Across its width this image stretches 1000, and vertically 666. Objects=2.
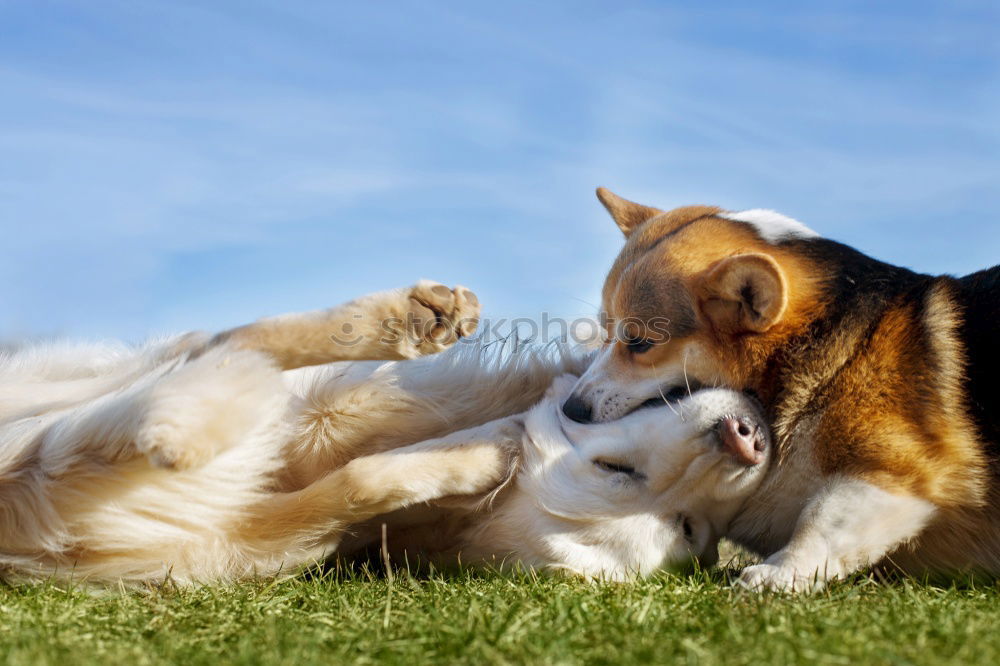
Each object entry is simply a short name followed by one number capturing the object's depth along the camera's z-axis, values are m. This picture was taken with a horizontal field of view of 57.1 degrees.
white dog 3.02
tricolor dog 3.14
